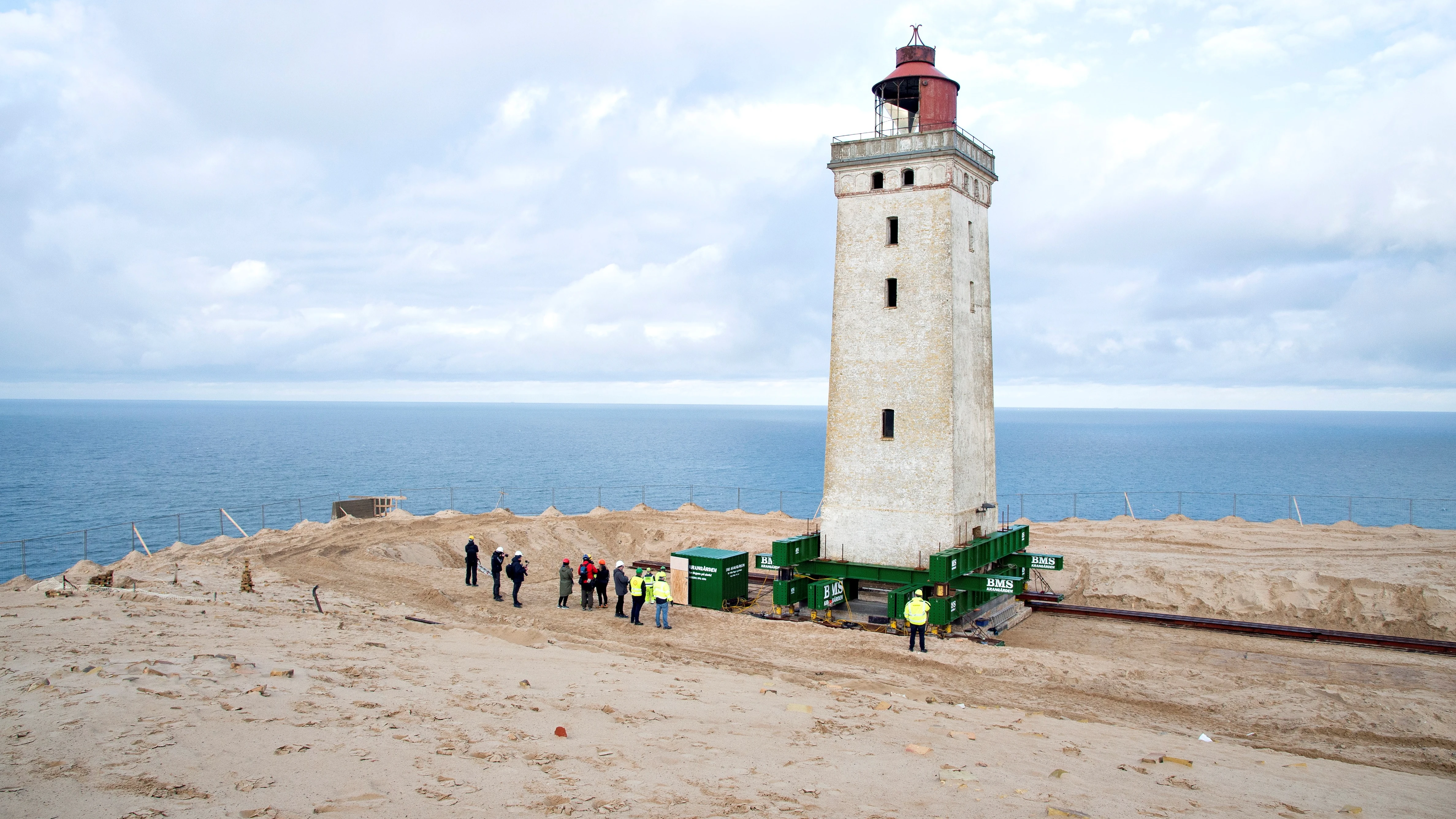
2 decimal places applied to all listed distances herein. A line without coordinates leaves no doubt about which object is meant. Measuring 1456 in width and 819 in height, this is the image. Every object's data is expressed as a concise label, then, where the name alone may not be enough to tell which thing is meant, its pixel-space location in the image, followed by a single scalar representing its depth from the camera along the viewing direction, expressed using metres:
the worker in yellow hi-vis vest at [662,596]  22.62
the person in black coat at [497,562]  25.66
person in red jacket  24.83
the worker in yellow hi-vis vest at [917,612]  20.16
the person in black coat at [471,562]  26.97
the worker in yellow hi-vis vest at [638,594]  22.98
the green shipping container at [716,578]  25.89
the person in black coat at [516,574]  24.89
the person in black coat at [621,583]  23.78
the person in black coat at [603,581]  25.25
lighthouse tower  24.14
